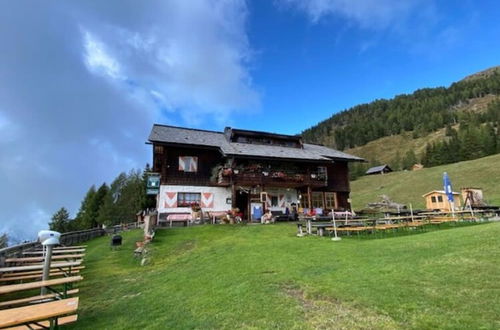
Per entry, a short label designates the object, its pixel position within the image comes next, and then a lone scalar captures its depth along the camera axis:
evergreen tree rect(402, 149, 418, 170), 82.24
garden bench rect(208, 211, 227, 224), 22.57
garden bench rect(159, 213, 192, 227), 22.05
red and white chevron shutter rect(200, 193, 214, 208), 24.19
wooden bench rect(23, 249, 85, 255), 10.48
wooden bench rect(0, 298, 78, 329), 3.68
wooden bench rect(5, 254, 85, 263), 8.62
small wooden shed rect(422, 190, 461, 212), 31.46
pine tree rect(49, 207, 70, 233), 57.91
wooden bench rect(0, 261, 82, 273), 6.91
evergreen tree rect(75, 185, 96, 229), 59.00
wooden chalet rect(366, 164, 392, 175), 83.01
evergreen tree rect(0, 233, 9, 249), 25.85
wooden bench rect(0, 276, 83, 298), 5.03
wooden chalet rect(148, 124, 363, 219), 23.73
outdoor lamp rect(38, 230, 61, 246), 6.31
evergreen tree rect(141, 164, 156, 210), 49.62
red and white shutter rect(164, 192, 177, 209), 23.03
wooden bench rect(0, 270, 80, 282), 7.61
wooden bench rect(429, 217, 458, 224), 17.03
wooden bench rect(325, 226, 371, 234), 13.94
